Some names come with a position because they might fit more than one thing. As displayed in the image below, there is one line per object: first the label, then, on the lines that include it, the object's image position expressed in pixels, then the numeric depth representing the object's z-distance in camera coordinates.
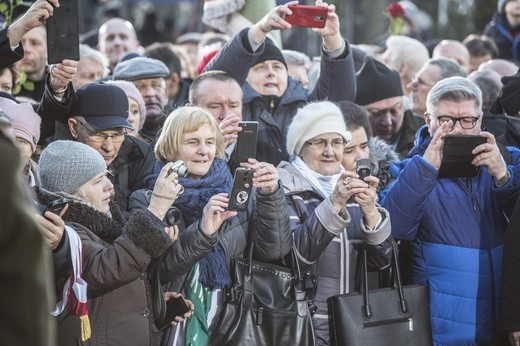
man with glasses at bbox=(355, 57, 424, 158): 14.47
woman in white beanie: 10.09
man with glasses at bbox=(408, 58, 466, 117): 15.28
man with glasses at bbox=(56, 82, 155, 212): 10.75
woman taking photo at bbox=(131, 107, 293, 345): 9.55
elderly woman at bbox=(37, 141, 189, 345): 8.52
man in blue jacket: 10.59
